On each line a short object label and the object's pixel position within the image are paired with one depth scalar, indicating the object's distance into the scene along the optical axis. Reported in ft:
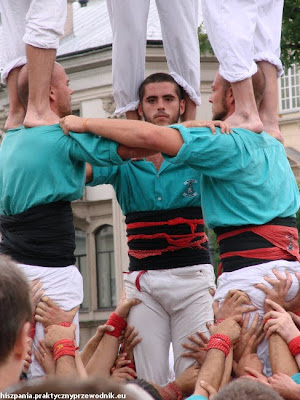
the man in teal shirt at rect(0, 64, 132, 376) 31.24
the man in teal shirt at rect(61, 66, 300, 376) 30.55
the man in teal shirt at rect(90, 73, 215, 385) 35.39
